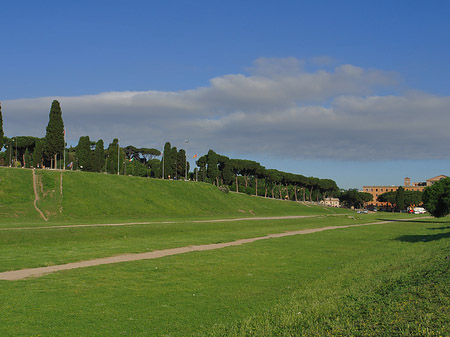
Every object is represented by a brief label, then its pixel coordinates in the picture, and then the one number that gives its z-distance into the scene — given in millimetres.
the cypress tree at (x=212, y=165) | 127500
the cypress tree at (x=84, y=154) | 104375
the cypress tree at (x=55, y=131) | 76500
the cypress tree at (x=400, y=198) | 176625
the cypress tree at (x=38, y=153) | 116750
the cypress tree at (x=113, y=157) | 114500
